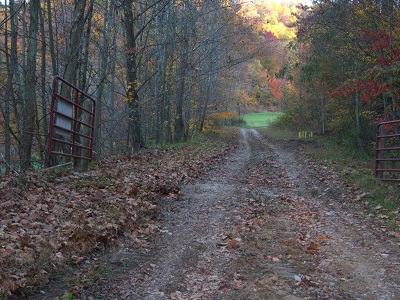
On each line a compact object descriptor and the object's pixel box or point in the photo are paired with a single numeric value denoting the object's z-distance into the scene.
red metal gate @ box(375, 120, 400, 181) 10.79
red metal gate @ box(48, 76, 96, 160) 8.45
